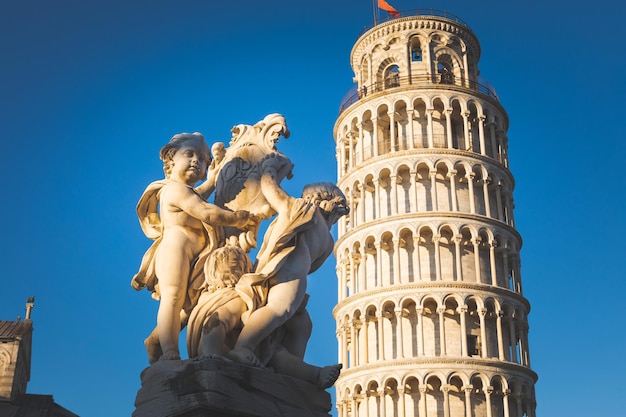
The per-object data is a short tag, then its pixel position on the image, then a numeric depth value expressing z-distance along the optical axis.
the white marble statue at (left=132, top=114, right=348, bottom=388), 5.06
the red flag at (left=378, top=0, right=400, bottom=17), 50.16
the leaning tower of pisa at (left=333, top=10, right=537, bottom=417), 42.03
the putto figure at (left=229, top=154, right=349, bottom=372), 5.00
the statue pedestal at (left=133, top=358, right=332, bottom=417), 4.46
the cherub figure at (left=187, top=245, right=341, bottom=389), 4.94
